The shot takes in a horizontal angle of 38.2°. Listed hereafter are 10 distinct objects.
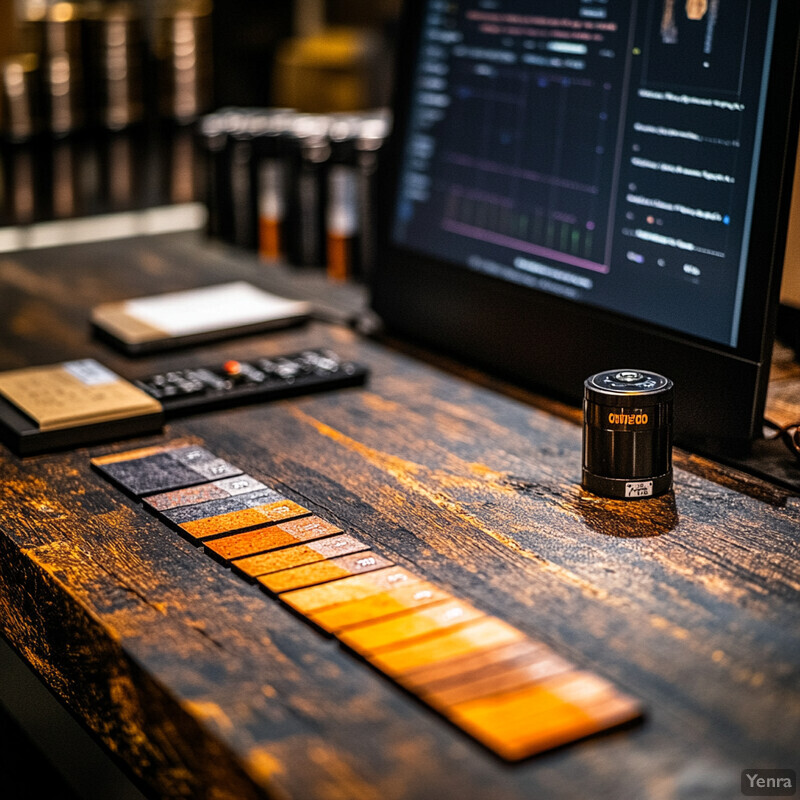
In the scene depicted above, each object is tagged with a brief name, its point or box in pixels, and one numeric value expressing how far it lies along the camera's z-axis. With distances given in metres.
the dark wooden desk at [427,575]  0.69
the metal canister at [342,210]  1.89
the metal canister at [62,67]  2.29
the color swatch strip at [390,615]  0.72
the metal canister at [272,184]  2.02
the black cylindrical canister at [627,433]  1.03
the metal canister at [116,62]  2.33
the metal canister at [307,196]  1.95
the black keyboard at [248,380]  1.32
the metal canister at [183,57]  2.42
